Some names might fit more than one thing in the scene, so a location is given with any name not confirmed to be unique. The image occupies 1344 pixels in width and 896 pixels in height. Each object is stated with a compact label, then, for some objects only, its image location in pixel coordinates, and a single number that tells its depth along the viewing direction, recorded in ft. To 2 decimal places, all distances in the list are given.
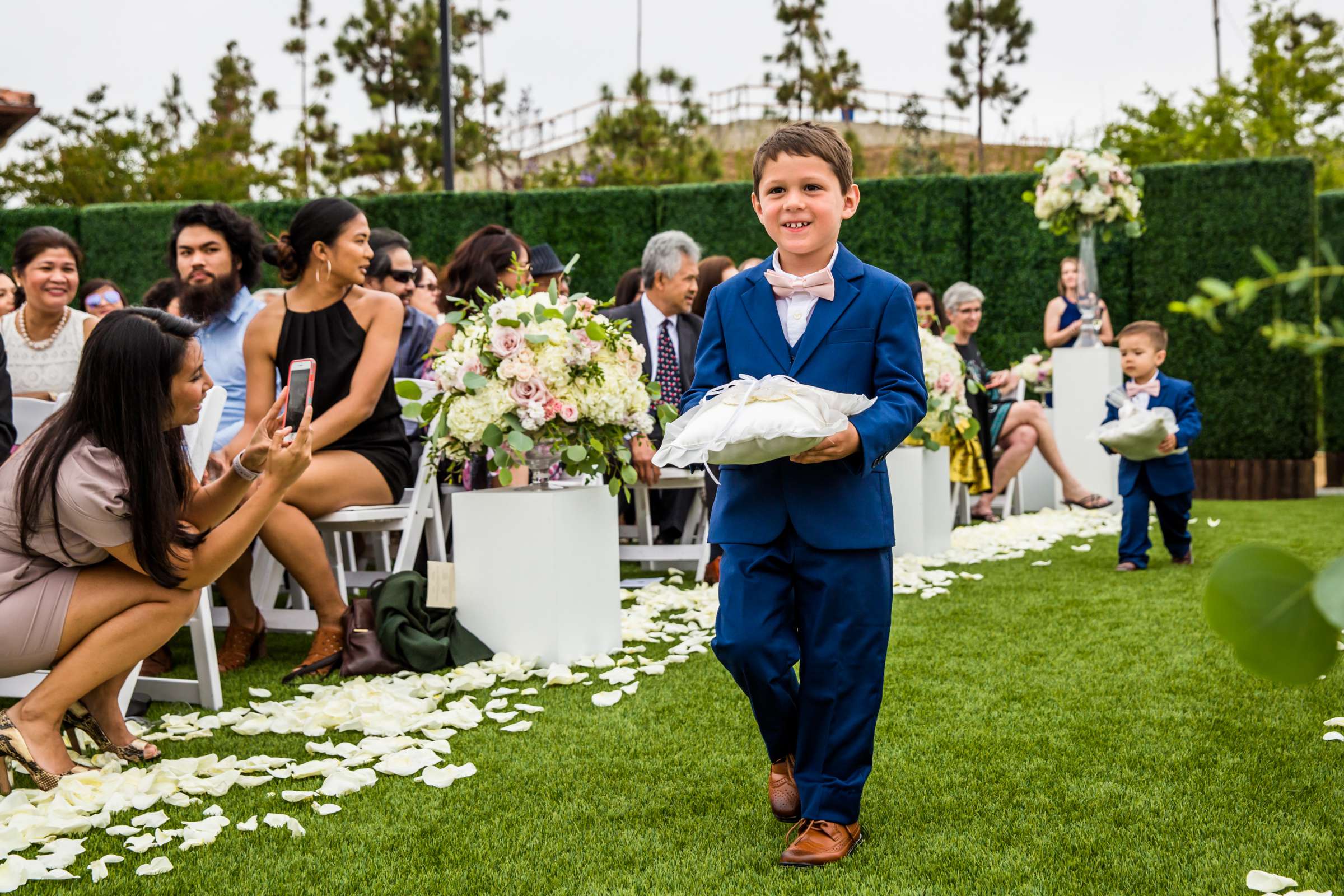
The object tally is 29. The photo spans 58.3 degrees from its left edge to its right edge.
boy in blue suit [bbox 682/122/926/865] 7.71
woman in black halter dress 14.67
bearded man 16.08
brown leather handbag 13.53
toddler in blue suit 18.93
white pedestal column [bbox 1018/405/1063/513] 30.63
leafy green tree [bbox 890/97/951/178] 57.62
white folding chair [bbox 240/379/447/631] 14.51
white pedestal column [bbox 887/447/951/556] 21.12
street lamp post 39.45
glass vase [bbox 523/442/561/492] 13.98
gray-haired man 18.78
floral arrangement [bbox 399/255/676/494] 13.48
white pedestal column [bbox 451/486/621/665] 13.57
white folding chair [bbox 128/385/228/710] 12.18
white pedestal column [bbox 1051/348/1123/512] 29.40
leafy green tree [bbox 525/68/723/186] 67.15
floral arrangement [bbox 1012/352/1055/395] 31.42
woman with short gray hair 28.22
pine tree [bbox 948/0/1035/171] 100.12
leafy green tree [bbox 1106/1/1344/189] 53.52
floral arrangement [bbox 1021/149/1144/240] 29.53
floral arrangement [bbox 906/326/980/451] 22.11
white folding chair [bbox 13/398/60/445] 12.92
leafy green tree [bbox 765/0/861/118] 98.78
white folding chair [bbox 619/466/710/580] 18.86
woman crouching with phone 9.70
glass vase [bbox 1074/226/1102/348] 29.55
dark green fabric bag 13.53
